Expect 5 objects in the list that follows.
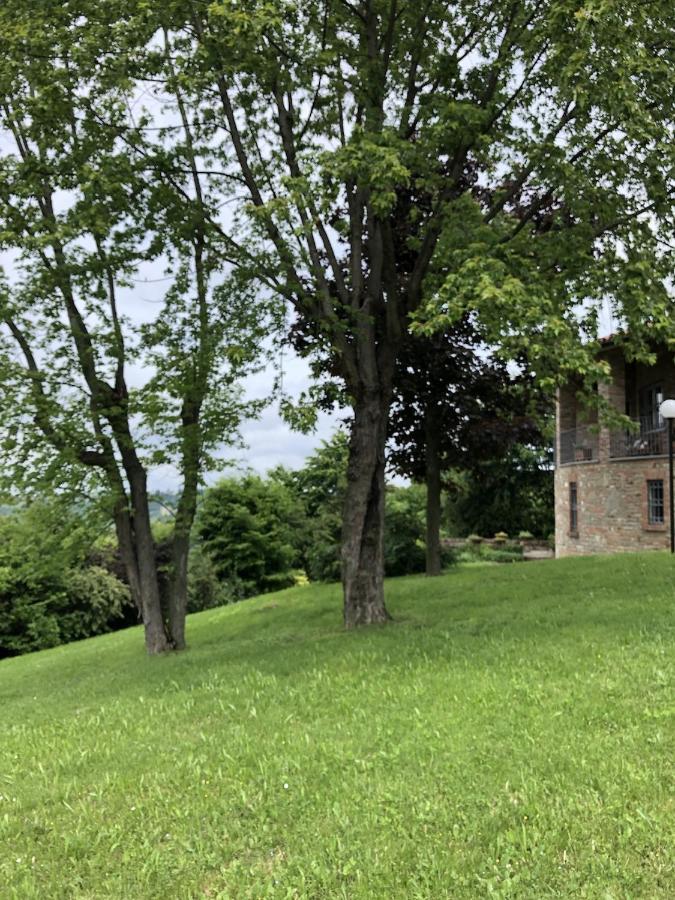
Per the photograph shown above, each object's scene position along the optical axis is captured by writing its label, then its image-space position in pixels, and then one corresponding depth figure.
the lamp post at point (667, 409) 14.02
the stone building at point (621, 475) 20.12
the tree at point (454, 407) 14.73
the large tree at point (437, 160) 7.12
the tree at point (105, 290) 8.70
